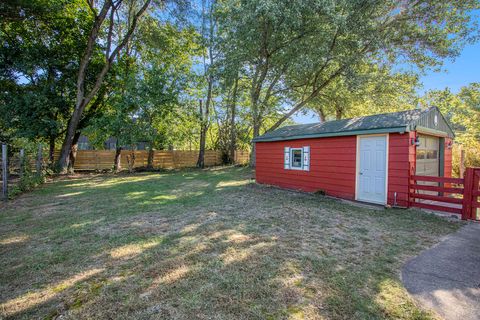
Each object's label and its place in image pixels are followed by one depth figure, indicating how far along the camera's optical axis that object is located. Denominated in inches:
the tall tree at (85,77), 415.8
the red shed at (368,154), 224.7
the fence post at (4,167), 249.3
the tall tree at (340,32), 376.2
